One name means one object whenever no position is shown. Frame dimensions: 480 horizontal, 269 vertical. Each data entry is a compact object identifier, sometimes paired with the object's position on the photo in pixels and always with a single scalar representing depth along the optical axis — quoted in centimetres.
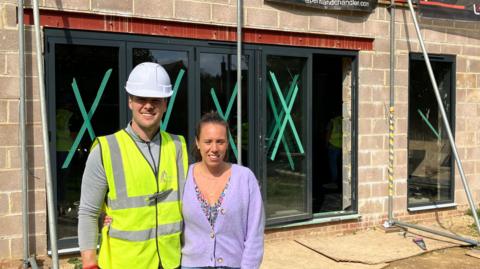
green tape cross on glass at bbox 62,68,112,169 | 538
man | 243
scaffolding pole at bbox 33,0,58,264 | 418
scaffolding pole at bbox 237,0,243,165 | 590
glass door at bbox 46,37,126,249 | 527
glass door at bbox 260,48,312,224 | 659
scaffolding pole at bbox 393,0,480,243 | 608
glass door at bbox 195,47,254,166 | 609
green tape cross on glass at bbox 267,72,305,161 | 666
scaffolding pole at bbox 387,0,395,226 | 723
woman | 261
